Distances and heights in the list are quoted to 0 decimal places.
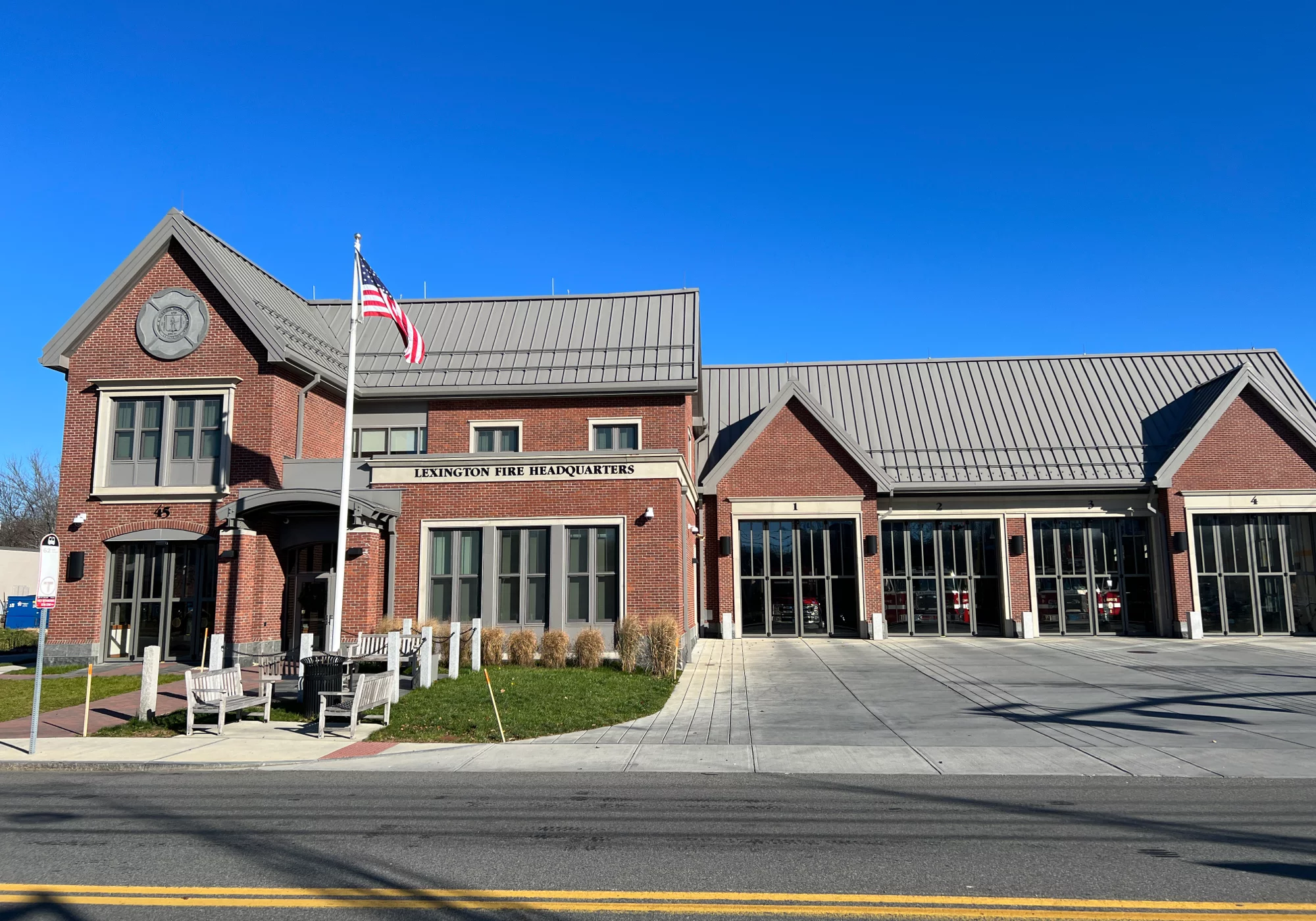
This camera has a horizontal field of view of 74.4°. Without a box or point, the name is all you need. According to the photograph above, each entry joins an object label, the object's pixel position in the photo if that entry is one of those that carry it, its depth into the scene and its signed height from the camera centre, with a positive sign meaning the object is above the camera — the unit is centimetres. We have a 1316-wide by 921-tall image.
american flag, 1864 +602
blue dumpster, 3381 -121
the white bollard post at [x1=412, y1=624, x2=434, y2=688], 1591 -142
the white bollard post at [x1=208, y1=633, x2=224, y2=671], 1438 -116
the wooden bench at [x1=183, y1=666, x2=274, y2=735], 1263 -166
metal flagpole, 1714 +178
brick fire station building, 2162 +292
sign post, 1136 +1
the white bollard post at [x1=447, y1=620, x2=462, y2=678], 1736 -138
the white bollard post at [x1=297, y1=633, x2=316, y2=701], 1487 -109
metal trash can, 1370 -149
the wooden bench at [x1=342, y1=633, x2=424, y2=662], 1617 -128
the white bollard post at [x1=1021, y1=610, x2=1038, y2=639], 2886 -160
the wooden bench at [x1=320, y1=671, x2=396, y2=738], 1254 -173
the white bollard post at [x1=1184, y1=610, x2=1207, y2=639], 2802 -157
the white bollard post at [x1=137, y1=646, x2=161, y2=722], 1351 -168
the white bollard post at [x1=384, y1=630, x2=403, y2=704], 1407 -119
